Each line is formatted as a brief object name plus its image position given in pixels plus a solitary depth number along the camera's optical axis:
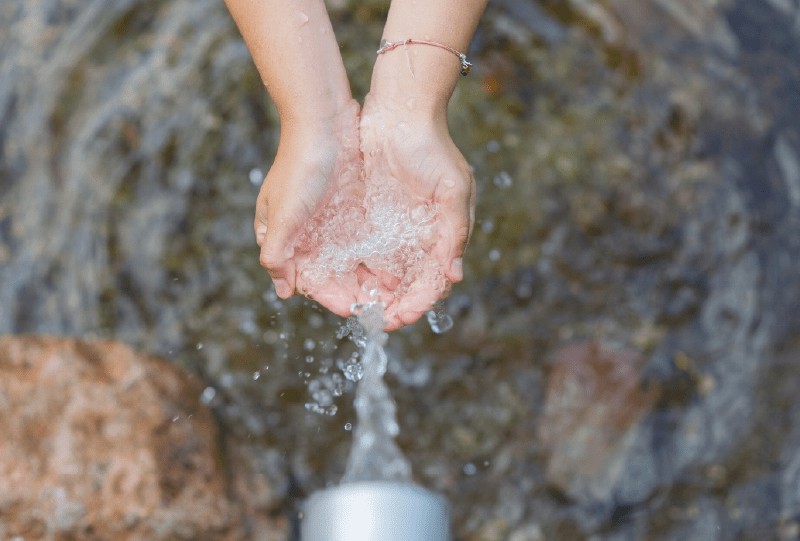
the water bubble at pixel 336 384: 2.50
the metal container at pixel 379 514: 1.46
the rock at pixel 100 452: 1.97
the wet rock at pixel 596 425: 2.39
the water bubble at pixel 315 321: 2.51
